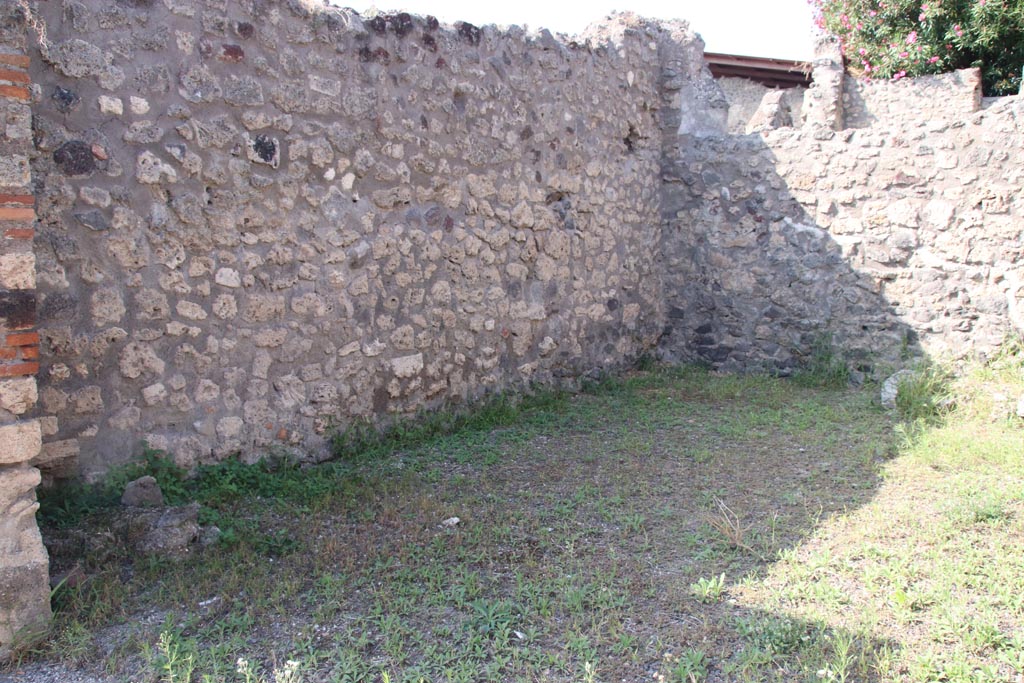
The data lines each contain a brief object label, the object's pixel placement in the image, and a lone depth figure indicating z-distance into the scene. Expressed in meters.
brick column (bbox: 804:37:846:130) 10.94
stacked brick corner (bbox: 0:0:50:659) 2.76
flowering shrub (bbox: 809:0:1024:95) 10.34
